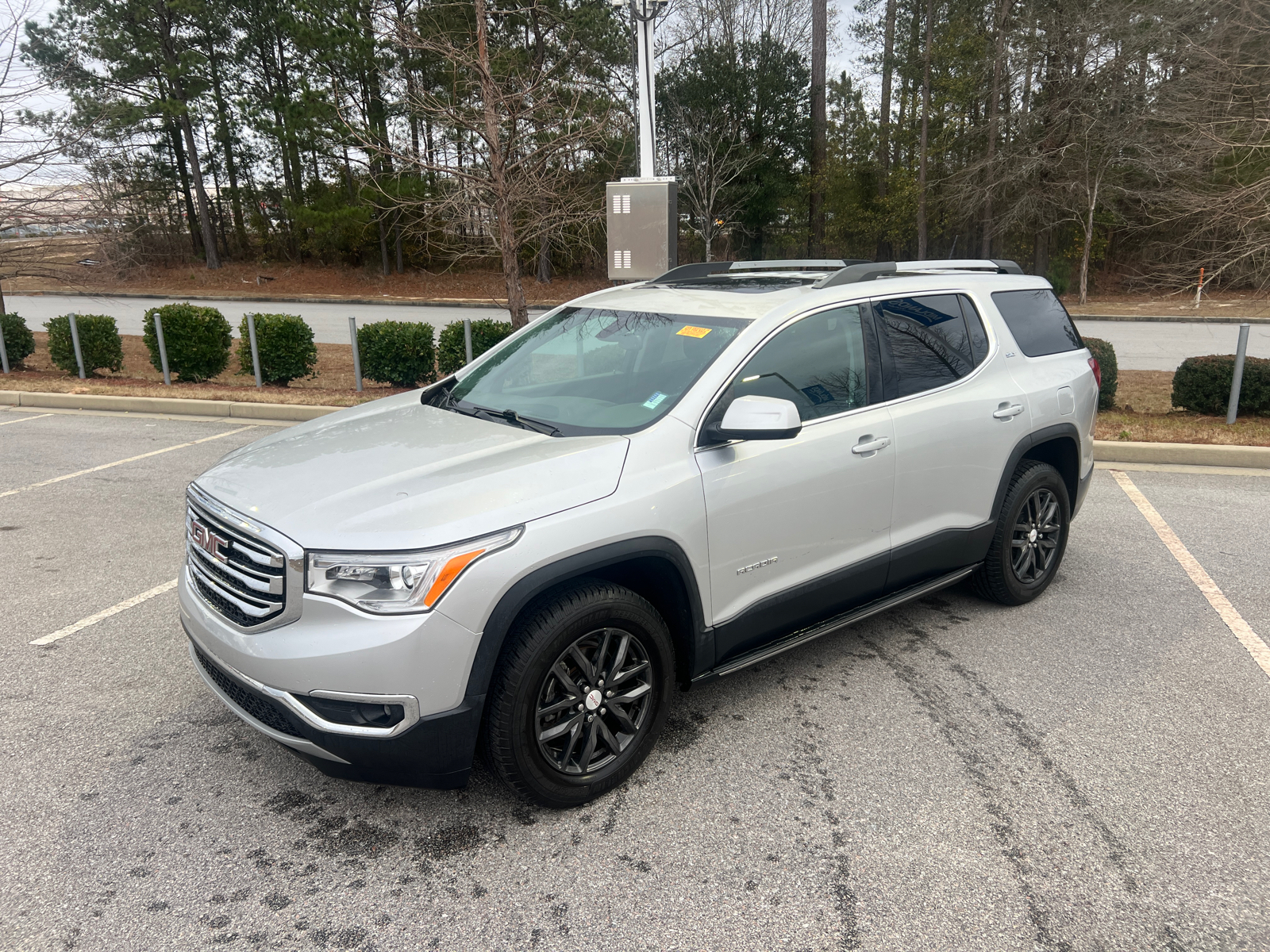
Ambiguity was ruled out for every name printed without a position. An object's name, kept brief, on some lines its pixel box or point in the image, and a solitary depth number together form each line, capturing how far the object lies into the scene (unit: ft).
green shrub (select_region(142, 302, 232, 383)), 41.55
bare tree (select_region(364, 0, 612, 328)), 34.47
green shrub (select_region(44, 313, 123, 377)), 43.57
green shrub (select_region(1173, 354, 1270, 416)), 29.12
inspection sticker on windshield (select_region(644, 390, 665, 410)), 11.16
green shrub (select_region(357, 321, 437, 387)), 38.78
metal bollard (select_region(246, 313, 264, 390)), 39.32
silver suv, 8.84
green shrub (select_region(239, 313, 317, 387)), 40.50
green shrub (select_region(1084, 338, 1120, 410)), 30.55
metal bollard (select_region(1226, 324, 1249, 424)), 28.37
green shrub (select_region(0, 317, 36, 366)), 45.21
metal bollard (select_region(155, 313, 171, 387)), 40.86
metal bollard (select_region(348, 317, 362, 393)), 38.33
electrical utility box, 30.78
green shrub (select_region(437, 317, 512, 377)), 37.47
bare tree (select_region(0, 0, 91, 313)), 42.91
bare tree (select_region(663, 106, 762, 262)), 105.09
